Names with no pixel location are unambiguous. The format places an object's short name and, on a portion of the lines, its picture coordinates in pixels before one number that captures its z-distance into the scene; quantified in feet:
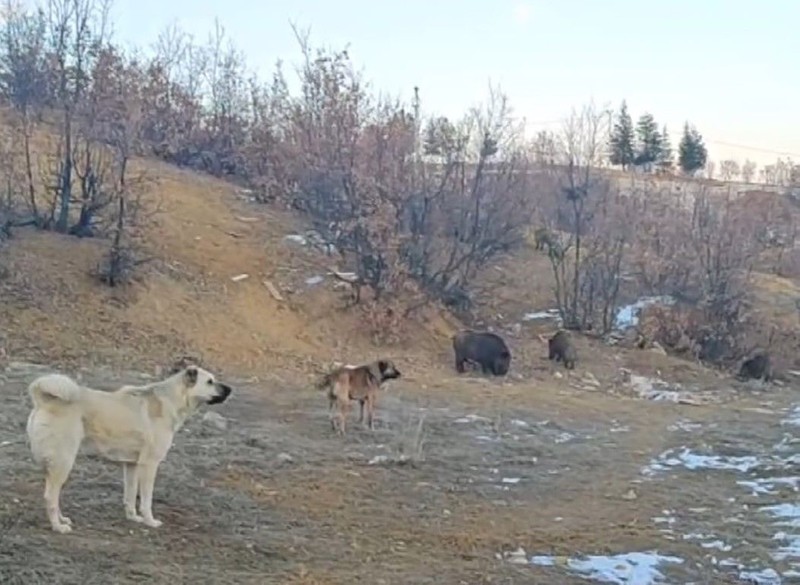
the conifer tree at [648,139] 178.40
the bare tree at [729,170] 179.32
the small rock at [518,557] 22.58
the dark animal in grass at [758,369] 69.72
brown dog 37.52
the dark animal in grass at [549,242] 81.25
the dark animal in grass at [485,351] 59.36
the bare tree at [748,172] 183.93
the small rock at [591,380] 60.64
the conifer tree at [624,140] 153.49
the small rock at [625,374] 63.31
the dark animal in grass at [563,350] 65.05
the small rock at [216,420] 35.45
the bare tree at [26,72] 62.59
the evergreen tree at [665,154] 181.47
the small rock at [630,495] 30.14
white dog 20.74
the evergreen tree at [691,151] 186.91
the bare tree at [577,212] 78.23
